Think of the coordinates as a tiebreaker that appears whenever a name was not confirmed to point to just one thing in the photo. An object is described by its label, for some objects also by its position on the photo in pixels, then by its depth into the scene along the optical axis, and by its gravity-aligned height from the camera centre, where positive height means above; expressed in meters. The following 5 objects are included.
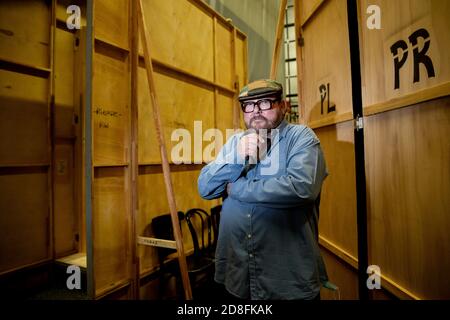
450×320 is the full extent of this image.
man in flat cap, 1.37 -0.16
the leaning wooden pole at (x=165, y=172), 2.26 +0.03
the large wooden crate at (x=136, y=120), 2.26 +0.55
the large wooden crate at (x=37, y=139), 2.76 +0.44
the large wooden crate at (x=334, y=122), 1.76 +0.36
